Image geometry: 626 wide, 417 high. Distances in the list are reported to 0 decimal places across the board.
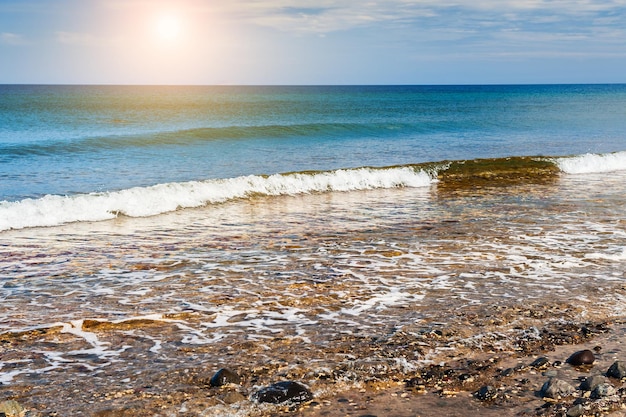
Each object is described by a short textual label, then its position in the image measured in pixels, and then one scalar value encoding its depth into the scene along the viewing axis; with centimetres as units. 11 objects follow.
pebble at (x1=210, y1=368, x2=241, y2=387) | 548
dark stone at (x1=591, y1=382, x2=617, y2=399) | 516
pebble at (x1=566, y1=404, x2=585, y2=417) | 488
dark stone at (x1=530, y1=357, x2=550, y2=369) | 583
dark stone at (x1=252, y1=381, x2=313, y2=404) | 518
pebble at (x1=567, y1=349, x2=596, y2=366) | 586
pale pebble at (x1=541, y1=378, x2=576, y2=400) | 520
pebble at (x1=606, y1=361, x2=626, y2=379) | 554
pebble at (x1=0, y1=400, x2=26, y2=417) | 493
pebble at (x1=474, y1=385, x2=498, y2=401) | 520
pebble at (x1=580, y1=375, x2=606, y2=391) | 530
